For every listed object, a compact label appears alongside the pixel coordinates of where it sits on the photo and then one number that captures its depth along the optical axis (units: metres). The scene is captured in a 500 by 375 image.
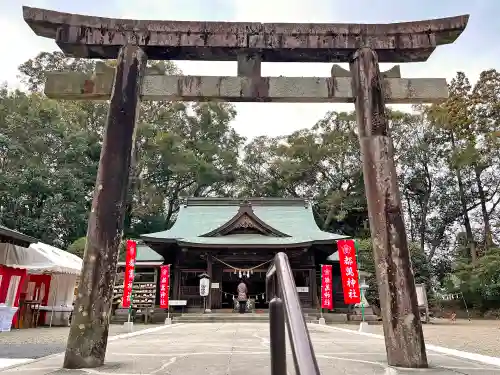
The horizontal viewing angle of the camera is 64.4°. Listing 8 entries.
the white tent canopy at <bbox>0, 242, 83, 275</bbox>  11.66
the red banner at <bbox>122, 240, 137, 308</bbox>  14.74
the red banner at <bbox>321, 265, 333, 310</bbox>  17.41
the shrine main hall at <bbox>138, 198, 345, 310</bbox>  18.98
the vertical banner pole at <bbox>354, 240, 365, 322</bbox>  15.62
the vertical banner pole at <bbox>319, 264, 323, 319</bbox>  18.00
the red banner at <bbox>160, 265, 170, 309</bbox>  16.98
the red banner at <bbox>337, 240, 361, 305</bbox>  15.09
